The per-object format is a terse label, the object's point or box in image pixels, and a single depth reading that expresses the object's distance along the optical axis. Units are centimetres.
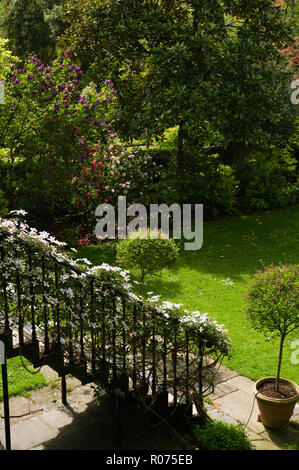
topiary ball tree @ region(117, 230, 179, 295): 871
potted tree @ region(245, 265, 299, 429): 610
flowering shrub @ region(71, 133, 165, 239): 1306
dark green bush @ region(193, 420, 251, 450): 543
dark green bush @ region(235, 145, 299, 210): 1570
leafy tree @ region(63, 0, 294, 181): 1351
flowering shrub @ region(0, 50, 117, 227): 1152
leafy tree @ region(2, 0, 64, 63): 2652
